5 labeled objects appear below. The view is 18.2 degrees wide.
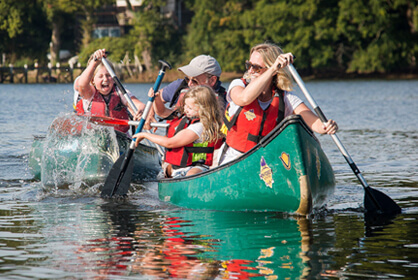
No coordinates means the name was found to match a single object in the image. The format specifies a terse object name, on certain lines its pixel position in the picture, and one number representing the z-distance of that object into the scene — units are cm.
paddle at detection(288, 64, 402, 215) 1165
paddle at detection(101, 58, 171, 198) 1379
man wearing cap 1242
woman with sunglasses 1051
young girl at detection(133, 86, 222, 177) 1150
